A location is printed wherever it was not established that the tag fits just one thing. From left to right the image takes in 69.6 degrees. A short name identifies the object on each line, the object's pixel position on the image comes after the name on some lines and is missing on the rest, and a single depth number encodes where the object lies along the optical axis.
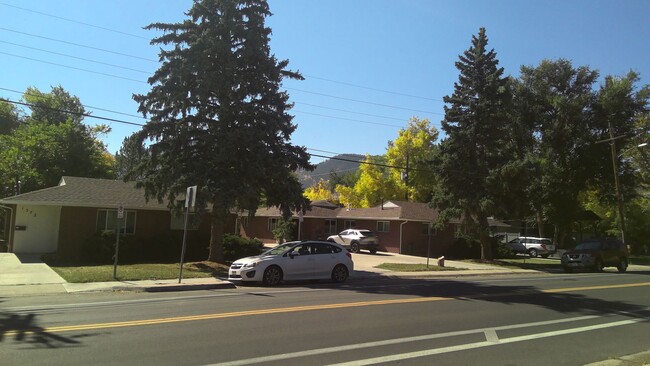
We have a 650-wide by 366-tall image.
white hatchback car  16.17
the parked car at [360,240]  34.91
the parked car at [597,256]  26.69
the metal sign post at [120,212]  15.75
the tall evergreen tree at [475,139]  30.25
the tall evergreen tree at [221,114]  19.95
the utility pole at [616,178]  36.00
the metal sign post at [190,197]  16.23
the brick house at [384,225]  37.28
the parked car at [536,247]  42.16
